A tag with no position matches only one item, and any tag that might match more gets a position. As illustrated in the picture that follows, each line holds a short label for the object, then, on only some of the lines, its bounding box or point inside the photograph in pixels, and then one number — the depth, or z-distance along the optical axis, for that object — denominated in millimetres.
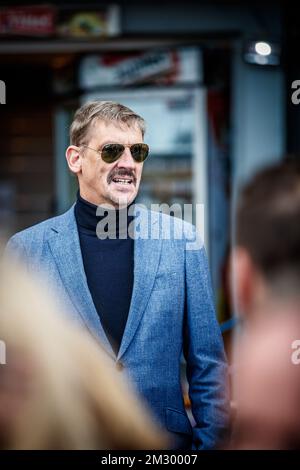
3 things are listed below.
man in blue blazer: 3957
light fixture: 8344
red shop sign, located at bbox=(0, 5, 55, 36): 10812
